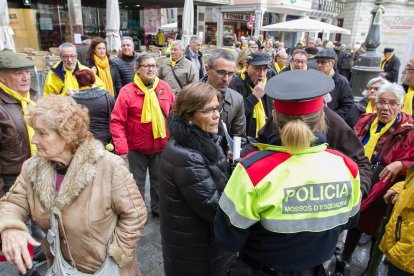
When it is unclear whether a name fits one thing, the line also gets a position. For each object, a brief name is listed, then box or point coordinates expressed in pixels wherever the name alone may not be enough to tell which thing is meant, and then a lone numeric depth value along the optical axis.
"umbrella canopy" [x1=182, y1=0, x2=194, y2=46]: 15.09
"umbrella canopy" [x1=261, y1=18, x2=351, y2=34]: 14.75
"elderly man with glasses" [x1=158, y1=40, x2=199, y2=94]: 5.21
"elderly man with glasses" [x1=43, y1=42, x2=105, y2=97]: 4.36
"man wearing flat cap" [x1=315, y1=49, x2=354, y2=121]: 4.12
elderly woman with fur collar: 1.71
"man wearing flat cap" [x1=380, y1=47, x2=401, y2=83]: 8.09
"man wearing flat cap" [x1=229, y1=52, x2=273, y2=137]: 3.61
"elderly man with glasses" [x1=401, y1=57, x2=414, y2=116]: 3.88
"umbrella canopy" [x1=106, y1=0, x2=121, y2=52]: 12.16
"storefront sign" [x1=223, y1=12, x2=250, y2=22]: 32.12
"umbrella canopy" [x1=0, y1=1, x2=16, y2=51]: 7.71
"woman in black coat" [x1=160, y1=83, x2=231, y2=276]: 1.88
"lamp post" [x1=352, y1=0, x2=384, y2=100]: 6.55
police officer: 1.33
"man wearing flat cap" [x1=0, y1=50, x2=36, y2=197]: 2.60
